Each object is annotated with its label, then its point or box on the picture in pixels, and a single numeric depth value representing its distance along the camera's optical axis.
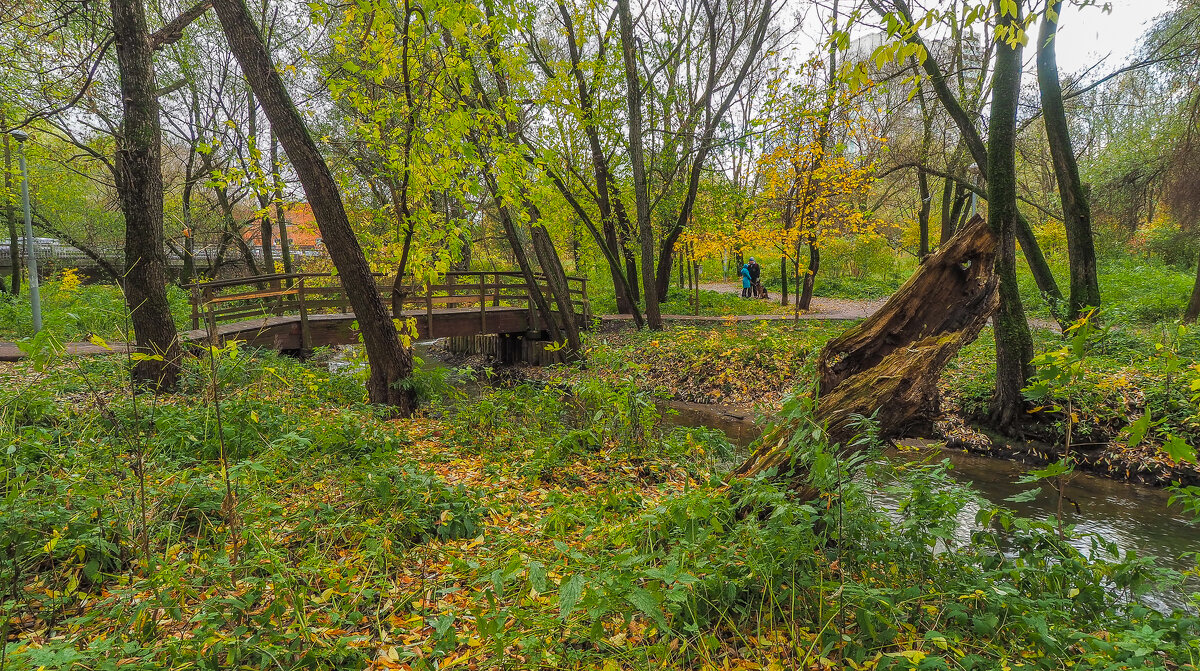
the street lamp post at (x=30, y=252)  8.18
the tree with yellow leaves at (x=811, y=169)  11.94
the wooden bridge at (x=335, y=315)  10.51
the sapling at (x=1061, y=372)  2.27
